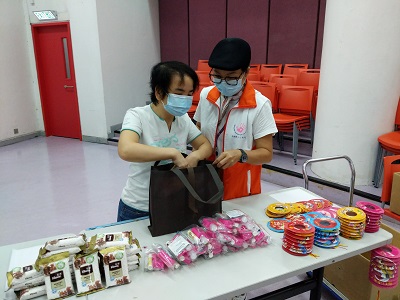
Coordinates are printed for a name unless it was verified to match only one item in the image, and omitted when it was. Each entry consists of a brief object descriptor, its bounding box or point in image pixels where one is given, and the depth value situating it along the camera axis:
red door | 6.30
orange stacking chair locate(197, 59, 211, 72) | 6.66
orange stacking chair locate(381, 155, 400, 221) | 2.55
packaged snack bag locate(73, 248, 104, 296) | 1.12
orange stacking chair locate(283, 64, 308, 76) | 5.87
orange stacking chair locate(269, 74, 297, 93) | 5.26
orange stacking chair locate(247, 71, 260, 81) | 5.73
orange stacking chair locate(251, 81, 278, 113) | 4.82
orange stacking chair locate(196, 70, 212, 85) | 5.69
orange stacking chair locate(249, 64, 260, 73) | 6.26
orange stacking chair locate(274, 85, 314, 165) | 4.42
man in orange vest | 1.66
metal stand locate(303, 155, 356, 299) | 1.70
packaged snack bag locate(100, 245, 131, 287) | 1.15
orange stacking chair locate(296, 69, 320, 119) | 5.06
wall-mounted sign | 6.06
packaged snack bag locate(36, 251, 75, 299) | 1.09
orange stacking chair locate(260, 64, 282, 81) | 6.16
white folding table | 1.15
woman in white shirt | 1.45
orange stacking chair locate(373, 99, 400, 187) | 3.35
